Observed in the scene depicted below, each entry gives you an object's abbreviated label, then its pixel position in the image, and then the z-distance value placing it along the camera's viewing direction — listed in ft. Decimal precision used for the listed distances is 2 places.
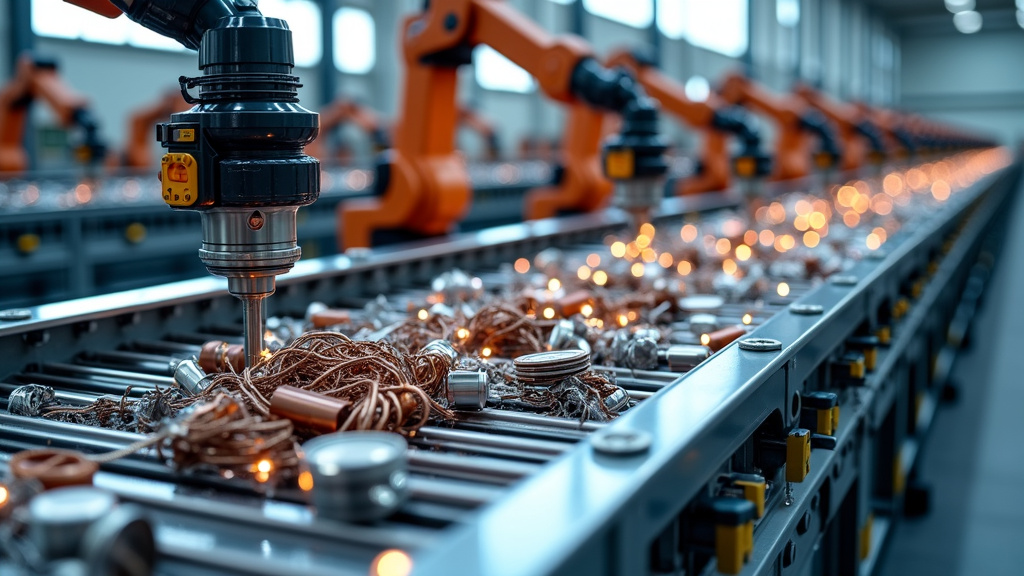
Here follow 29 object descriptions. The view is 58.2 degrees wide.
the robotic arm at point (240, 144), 4.79
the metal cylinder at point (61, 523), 2.81
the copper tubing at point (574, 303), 7.27
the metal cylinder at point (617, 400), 4.99
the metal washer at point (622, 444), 3.44
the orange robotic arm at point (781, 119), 24.57
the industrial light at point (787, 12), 79.61
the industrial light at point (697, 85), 62.85
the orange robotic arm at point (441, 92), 11.14
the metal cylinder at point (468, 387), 4.86
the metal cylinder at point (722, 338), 6.23
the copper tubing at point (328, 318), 6.90
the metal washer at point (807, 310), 6.44
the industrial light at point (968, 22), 101.24
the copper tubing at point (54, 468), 3.38
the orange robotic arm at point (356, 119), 33.83
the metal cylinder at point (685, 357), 5.82
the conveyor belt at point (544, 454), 3.05
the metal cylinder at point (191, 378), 5.02
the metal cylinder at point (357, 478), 3.21
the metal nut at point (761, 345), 5.22
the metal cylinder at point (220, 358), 5.57
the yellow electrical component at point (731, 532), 3.87
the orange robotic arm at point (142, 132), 29.36
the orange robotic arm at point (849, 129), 28.45
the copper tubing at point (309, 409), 4.17
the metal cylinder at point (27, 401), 4.99
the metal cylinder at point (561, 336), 6.07
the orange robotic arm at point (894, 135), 40.65
